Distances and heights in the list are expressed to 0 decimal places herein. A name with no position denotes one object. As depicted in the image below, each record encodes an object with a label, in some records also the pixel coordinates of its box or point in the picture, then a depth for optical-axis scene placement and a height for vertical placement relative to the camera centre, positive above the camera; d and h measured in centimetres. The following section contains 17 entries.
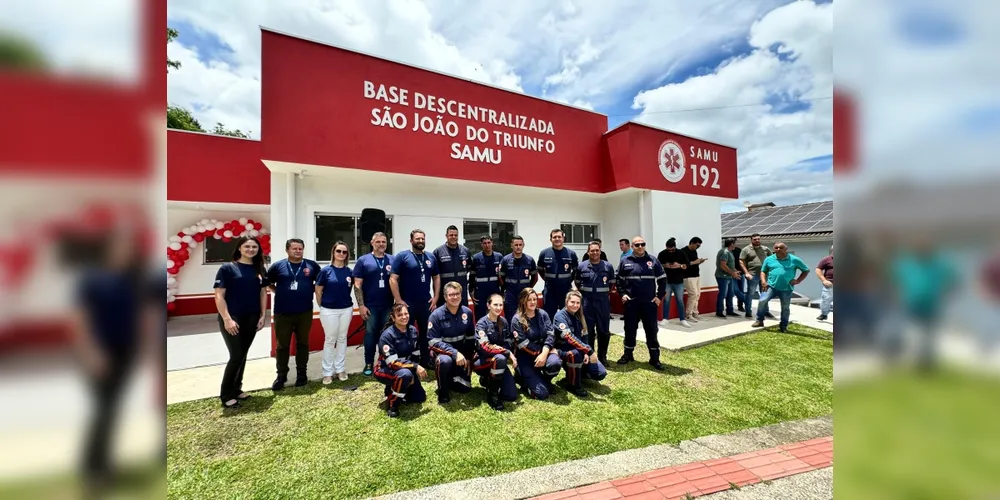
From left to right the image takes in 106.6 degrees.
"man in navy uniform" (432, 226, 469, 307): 538 -11
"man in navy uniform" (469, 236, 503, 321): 562 -30
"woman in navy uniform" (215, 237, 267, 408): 379 -54
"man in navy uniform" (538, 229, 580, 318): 560 -27
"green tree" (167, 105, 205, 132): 1931 +724
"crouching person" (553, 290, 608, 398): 412 -110
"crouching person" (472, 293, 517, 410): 386 -109
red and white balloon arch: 809 +42
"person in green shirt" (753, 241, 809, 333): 672 -50
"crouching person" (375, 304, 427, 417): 367 -113
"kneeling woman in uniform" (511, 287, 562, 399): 408 -108
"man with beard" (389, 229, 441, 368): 487 -39
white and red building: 577 +162
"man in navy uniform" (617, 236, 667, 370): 501 -59
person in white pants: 455 -70
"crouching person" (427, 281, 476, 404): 391 -100
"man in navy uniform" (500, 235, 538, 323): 545 -34
